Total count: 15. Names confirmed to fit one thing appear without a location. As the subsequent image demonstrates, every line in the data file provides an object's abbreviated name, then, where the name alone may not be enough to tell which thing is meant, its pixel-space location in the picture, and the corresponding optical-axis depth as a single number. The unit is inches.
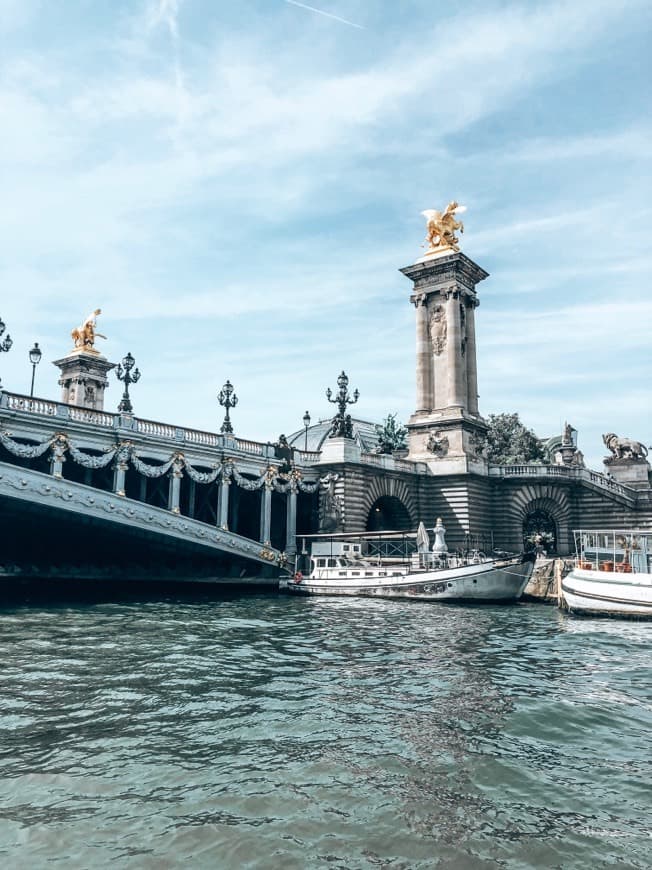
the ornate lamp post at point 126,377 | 1662.2
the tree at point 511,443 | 3063.5
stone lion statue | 2297.0
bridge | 1462.8
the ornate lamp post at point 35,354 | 1615.4
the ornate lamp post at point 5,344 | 1453.0
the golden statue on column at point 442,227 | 2322.8
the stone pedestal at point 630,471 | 2267.5
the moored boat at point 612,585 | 1127.0
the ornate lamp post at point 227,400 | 1887.3
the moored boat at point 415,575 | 1439.5
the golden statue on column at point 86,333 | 2967.5
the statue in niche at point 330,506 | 1967.3
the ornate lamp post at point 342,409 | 1999.3
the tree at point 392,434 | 3769.9
